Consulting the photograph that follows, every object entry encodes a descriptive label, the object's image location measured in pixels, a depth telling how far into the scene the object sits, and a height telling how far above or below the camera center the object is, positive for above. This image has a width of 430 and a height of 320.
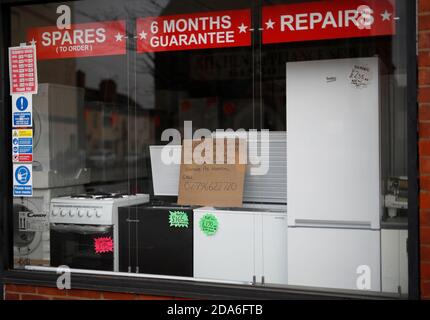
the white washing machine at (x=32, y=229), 4.47 -0.53
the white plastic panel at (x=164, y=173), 4.55 -0.08
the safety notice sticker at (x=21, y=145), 4.36 +0.15
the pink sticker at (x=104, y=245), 4.48 -0.65
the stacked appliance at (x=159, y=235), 4.29 -0.57
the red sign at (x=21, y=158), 4.38 +0.05
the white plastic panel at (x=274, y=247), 4.06 -0.62
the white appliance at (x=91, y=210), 4.51 -0.38
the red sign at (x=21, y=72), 4.36 +0.72
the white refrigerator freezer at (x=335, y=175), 3.82 -0.09
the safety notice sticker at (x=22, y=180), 4.39 -0.12
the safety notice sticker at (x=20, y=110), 4.36 +0.42
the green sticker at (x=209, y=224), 4.27 -0.47
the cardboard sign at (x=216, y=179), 4.31 -0.13
